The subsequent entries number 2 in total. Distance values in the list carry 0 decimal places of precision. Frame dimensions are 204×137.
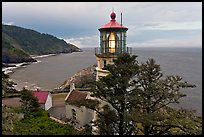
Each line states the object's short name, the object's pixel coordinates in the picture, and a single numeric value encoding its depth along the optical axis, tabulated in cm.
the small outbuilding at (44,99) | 1661
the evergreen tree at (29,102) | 1392
